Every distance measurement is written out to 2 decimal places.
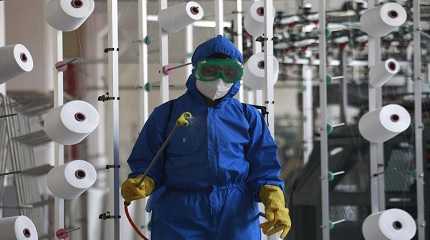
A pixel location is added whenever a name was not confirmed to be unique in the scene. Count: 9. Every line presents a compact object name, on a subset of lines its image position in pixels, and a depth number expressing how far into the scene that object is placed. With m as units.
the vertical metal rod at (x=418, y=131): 9.81
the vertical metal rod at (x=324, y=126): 9.32
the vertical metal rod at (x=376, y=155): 9.25
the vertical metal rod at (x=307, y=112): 13.62
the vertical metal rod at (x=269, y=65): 8.38
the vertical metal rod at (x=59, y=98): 7.42
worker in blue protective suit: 6.12
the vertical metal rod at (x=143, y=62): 8.09
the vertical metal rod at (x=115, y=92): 7.38
